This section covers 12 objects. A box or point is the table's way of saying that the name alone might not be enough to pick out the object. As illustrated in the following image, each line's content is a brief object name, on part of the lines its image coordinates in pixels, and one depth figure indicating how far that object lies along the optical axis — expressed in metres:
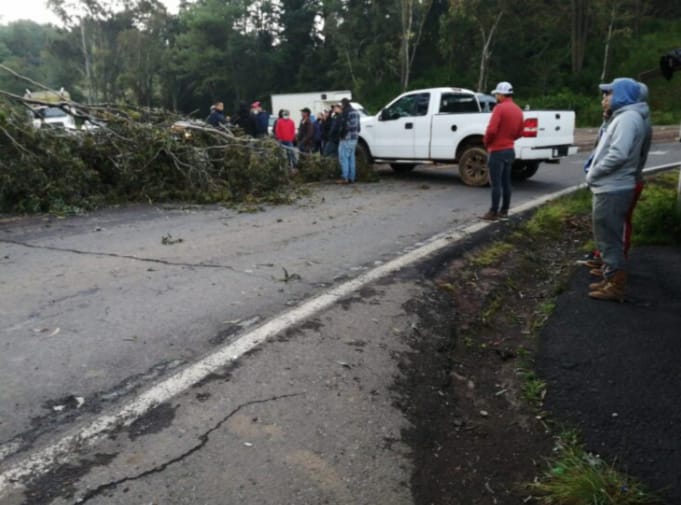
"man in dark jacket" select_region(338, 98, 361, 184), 11.78
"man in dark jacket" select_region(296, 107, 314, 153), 14.62
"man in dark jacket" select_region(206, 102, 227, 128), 11.84
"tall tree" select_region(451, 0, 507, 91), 32.91
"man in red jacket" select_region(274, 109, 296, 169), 13.94
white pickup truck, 10.68
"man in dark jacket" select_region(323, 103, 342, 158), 12.36
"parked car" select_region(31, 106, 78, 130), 9.30
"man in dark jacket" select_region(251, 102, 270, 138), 14.20
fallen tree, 8.68
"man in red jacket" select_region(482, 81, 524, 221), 7.62
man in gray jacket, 4.52
